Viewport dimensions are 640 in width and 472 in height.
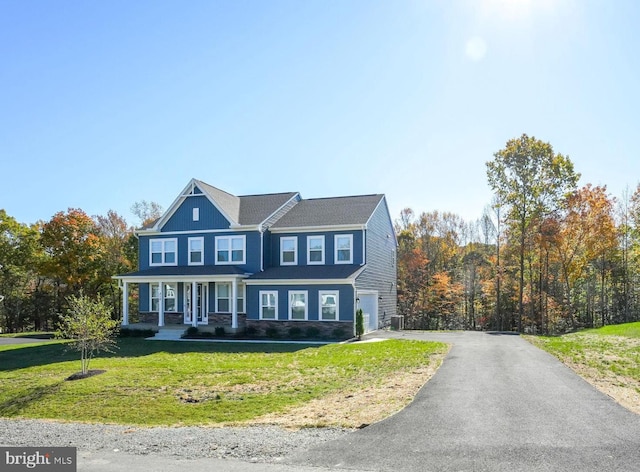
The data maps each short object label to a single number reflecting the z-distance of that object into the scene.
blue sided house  25.73
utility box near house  31.03
